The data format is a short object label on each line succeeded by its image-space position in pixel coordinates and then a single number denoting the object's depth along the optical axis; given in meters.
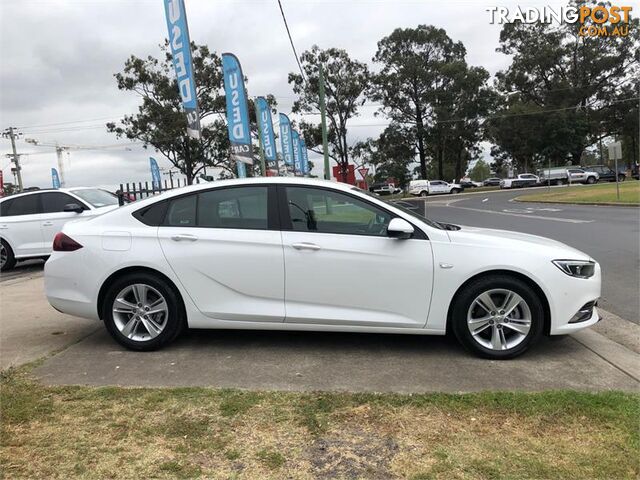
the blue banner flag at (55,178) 45.84
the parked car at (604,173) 53.75
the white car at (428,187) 55.63
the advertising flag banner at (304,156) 45.12
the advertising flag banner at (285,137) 31.69
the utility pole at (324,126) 22.55
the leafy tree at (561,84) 55.12
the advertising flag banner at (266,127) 23.50
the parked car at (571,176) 52.49
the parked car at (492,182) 71.25
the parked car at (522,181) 56.53
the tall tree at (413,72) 58.38
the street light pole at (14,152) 52.44
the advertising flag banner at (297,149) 39.75
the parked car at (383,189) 63.99
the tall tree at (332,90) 52.91
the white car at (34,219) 10.44
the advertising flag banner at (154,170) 39.19
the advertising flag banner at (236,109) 15.43
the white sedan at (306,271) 4.25
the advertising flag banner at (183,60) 10.17
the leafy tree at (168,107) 34.88
